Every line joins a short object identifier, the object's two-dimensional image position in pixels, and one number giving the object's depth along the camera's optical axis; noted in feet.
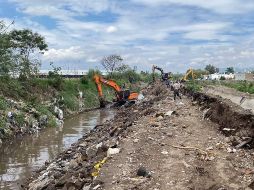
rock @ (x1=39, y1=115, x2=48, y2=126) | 59.19
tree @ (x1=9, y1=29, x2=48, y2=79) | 101.40
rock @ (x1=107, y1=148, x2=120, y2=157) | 25.67
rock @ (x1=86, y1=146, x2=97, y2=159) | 29.10
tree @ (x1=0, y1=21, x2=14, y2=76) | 52.22
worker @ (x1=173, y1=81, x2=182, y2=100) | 56.79
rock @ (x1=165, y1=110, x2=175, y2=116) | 39.58
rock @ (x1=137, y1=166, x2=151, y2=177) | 20.90
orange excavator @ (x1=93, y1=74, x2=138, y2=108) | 77.53
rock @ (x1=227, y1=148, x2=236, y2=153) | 25.00
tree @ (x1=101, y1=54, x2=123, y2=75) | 172.70
